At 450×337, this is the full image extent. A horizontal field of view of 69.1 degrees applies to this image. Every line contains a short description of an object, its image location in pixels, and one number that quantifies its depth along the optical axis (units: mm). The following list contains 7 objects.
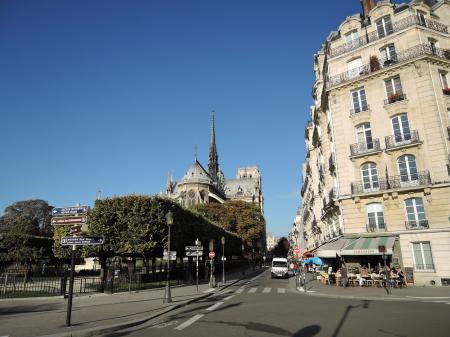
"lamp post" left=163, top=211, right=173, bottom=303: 16416
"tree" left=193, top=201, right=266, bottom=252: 68000
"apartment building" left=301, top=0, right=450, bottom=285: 22344
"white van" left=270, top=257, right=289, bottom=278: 36844
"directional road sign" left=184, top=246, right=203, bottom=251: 23562
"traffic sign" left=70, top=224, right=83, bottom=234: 11199
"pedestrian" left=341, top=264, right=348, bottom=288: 22609
